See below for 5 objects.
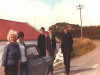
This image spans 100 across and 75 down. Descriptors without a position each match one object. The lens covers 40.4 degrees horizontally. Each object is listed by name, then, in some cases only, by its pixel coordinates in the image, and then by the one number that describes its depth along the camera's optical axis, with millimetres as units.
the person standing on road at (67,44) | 6273
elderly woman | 3221
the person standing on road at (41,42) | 6161
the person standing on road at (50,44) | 6427
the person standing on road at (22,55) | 3503
